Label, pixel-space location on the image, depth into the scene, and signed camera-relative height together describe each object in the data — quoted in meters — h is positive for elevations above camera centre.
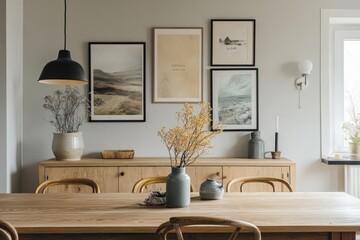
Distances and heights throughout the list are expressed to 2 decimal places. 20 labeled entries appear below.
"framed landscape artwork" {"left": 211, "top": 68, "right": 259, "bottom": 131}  3.71 +0.18
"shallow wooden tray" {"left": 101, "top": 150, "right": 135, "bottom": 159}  3.50 -0.31
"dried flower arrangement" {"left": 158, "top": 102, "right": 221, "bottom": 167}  1.97 -0.08
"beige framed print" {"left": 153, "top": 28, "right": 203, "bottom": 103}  3.70 +0.52
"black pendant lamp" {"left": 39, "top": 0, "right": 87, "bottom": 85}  2.60 +0.34
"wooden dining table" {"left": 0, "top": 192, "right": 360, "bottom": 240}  1.63 -0.45
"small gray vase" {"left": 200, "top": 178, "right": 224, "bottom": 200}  2.18 -0.39
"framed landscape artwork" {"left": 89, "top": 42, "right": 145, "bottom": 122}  3.69 +0.37
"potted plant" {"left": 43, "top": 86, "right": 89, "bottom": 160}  3.38 +0.01
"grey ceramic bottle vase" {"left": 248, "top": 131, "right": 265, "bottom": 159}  3.56 -0.24
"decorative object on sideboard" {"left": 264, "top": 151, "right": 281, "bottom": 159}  3.56 -0.31
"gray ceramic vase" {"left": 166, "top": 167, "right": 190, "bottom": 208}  1.99 -0.36
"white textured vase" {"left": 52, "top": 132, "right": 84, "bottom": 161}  3.37 -0.23
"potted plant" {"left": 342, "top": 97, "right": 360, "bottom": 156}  3.74 -0.09
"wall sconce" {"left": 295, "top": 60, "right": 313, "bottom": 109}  3.65 +0.45
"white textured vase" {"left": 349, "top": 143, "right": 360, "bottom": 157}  3.73 -0.27
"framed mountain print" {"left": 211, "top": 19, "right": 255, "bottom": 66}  3.71 +0.76
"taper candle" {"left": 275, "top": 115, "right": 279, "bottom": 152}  3.65 -0.08
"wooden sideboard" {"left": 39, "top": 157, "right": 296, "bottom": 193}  3.30 -0.43
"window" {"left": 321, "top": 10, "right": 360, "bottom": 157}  3.94 +0.46
